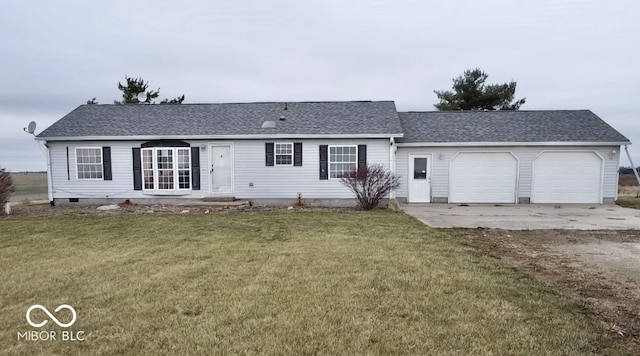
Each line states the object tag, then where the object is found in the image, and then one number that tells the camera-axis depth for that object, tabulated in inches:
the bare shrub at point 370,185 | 491.5
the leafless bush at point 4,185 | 461.7
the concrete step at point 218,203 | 536.9
